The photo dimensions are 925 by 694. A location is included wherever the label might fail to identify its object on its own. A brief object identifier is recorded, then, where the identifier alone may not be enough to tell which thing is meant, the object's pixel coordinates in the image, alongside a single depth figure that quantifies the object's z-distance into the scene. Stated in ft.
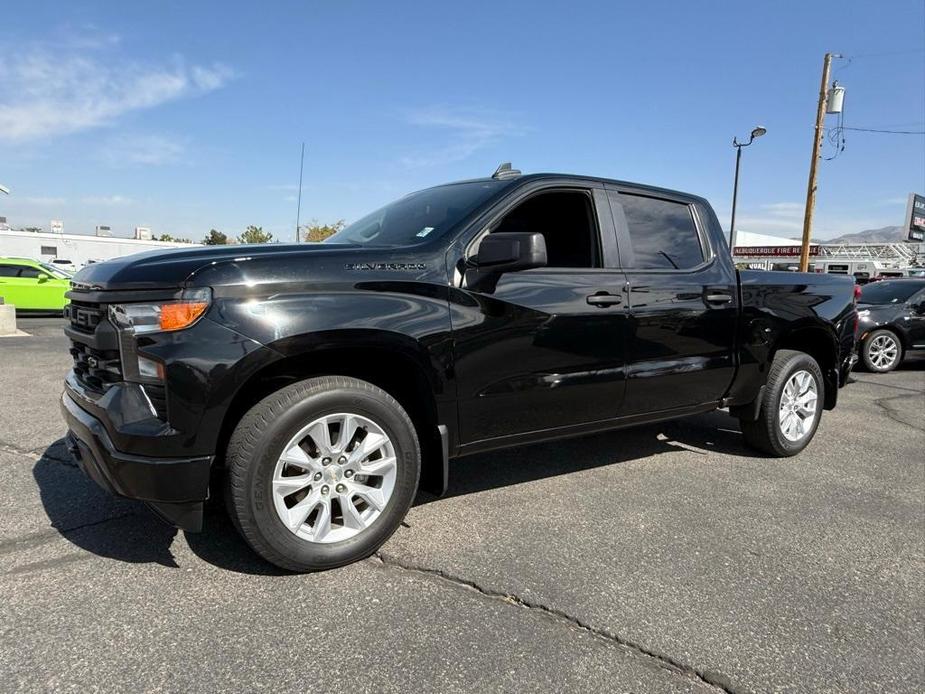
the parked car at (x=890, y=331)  32.40
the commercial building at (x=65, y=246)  151.60
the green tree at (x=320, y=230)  120.10
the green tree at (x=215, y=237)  264.11
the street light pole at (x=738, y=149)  70.88
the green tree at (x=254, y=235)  210.28
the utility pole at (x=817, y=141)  60.90
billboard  160.15
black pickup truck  8.21
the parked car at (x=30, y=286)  49.01
